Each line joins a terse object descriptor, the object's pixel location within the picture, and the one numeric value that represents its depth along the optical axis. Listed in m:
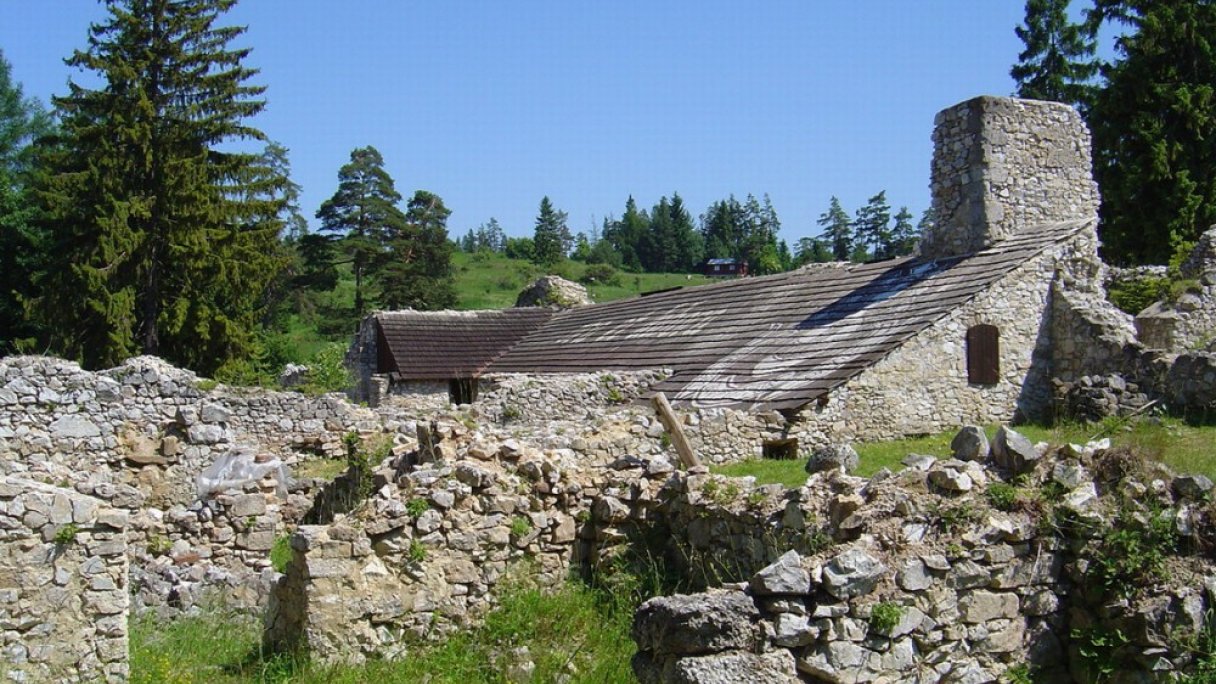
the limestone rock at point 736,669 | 5.12
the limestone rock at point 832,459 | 9.66
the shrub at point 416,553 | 7.44
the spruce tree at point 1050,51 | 40.09
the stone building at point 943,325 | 14.48
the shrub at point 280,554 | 10.09
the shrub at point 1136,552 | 5.75
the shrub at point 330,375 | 25.27
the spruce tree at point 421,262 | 49.22
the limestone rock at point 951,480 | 6.07
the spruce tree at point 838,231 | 97.79
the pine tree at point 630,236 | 105.25
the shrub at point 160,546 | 9.59
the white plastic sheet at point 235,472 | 10.23
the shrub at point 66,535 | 6.91
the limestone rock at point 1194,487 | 5.86
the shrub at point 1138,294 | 18.98
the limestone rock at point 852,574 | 5.38
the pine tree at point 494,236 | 133.88
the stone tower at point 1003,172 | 17.23
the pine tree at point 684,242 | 102.88
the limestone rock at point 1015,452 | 6.16
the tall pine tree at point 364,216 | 50.97
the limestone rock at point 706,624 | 5.28
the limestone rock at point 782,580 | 5.37
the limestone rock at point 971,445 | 6.55
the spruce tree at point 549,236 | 87.19
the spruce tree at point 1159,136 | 30.14
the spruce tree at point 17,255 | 31.27
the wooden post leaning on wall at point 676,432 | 9.87
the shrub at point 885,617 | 5.41
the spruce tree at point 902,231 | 90.38
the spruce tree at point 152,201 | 28.02
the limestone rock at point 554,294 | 32.50
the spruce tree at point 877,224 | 91.81
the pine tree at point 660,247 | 103.44
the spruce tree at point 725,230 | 104.50
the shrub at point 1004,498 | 6.02
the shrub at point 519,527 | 7.95
